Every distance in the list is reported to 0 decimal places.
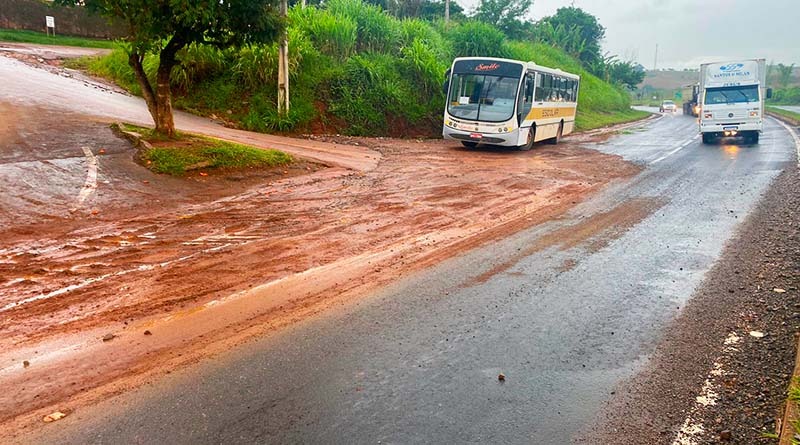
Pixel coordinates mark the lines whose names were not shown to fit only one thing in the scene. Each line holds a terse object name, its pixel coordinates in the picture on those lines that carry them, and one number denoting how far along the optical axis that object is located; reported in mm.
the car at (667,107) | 64812
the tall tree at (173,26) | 11172
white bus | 19266
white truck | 23734
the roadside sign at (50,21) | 33438
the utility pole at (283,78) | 19047
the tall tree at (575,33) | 57750
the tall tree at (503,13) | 47344
